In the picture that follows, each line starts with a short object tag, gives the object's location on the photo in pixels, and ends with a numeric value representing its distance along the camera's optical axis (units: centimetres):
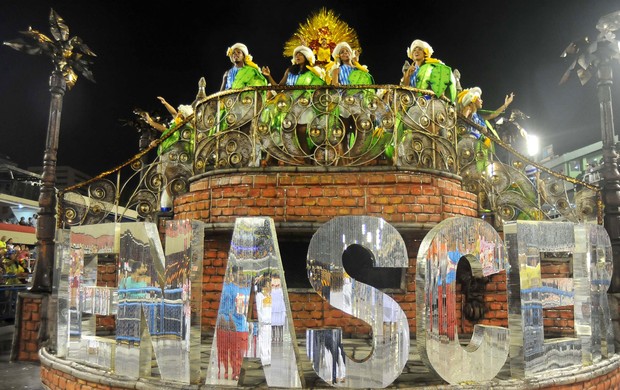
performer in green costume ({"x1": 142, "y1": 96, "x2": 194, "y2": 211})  674
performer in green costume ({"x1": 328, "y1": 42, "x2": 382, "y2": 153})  594
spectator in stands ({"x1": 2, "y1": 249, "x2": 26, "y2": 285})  1150
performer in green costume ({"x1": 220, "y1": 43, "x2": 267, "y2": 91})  718
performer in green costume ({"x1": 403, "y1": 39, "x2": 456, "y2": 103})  678
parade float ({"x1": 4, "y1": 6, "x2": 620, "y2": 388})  385
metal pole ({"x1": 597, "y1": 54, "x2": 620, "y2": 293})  743
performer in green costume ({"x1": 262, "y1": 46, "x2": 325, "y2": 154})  611
